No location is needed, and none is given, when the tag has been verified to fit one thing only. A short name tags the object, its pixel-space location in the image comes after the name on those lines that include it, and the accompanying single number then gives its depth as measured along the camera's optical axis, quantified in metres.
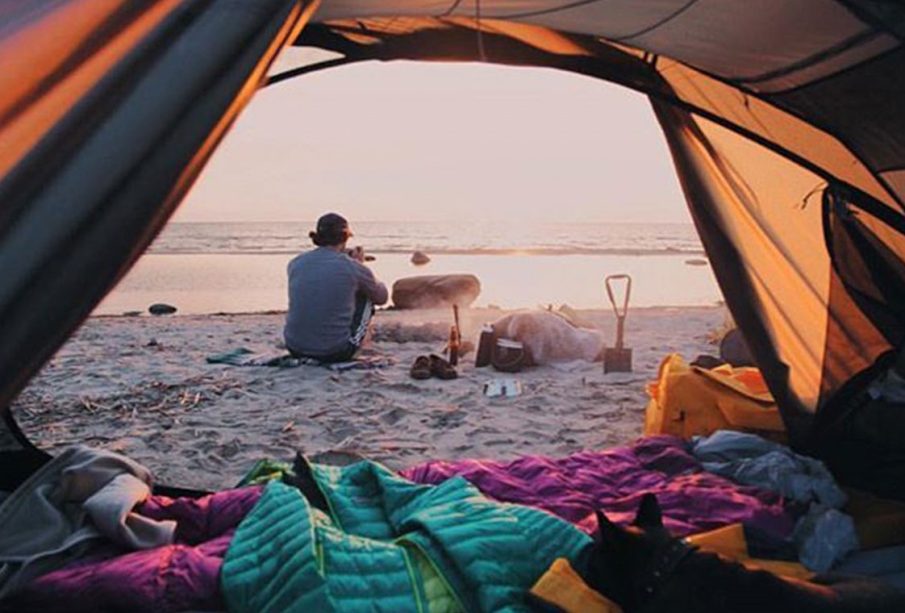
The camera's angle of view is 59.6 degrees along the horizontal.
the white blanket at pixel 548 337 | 6.16
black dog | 1.73
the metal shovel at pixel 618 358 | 5.88
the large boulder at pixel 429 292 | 10.33
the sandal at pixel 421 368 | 5.71
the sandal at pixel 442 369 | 5.70
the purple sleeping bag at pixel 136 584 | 1.93
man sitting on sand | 6.04
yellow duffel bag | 3.41
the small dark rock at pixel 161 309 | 11.02
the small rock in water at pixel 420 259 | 18.78
